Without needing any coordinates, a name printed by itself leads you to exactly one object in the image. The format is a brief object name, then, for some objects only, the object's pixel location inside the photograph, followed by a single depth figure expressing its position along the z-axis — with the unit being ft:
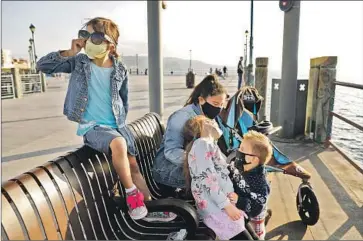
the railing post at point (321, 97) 18.26
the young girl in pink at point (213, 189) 6.66
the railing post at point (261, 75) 24.68
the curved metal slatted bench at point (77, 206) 4.87
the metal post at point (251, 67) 47.15
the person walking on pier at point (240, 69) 63.87
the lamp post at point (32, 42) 86.53
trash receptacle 71.87
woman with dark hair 8.27
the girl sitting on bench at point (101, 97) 7.11
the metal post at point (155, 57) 21.27
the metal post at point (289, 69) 19.75
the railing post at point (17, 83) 56.44
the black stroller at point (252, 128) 9.64
